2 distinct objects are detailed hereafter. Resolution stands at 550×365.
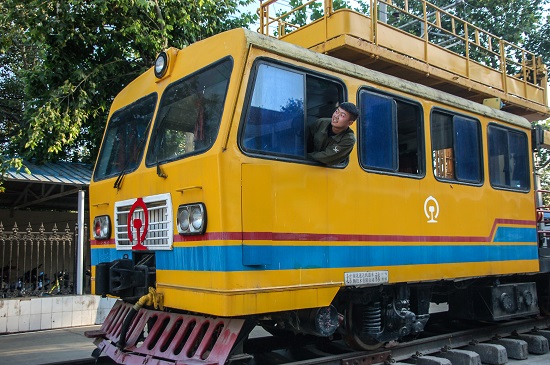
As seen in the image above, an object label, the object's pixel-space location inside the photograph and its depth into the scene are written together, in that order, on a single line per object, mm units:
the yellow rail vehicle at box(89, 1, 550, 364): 3836
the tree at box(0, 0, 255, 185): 9000
